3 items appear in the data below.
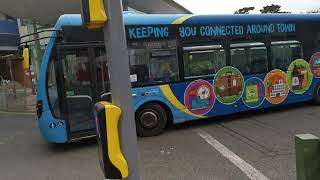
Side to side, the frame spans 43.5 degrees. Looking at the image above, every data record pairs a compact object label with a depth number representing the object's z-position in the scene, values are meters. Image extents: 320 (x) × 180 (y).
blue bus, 7.96
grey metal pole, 2.97
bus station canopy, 19.38
